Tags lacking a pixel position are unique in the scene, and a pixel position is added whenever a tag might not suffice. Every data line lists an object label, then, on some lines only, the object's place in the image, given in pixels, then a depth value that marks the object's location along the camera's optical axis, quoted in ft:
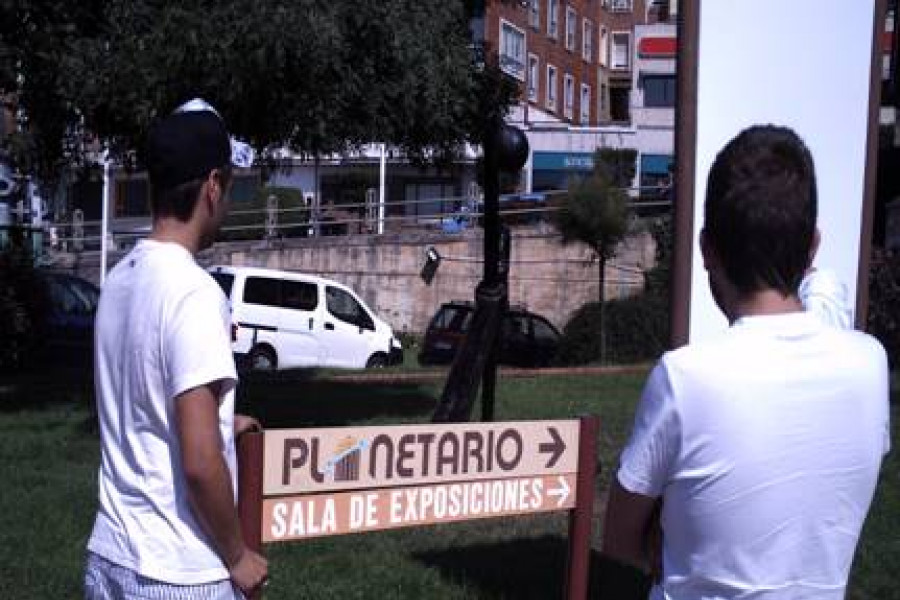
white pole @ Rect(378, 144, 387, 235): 120.78
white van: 69.67
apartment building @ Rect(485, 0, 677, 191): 173.27
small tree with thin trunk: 86.79
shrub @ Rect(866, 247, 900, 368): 65.41
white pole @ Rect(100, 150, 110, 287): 105.60
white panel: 16.46
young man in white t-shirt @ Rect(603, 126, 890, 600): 6.97
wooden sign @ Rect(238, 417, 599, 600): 11.98
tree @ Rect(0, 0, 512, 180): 32.73
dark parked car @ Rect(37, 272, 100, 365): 66.23
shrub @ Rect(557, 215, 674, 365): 74.08
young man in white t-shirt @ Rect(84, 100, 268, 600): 8.51
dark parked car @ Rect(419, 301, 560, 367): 74.64
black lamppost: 21.53
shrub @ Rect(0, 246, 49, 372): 57.21
